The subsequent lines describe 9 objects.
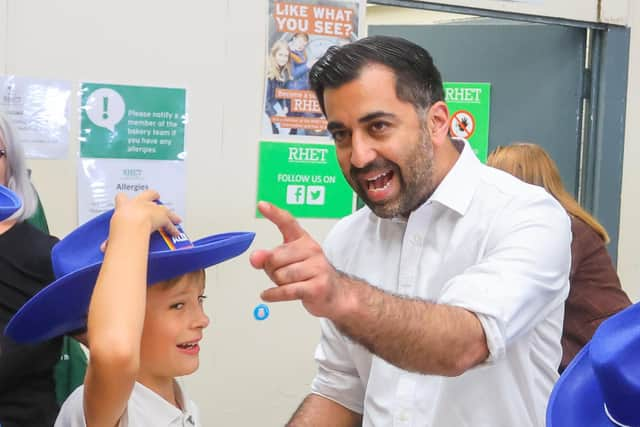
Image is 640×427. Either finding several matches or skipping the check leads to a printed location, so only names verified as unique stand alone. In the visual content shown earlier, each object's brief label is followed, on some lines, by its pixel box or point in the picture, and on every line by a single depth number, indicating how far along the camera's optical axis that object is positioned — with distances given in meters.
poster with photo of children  2.95
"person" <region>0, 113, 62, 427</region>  1.66
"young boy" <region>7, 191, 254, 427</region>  1.22
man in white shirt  1.38
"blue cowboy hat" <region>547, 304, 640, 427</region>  0.92
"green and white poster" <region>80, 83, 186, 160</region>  2.72
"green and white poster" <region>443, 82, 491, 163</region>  3.48
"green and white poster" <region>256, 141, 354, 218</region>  2.96
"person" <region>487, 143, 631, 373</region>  2.71
